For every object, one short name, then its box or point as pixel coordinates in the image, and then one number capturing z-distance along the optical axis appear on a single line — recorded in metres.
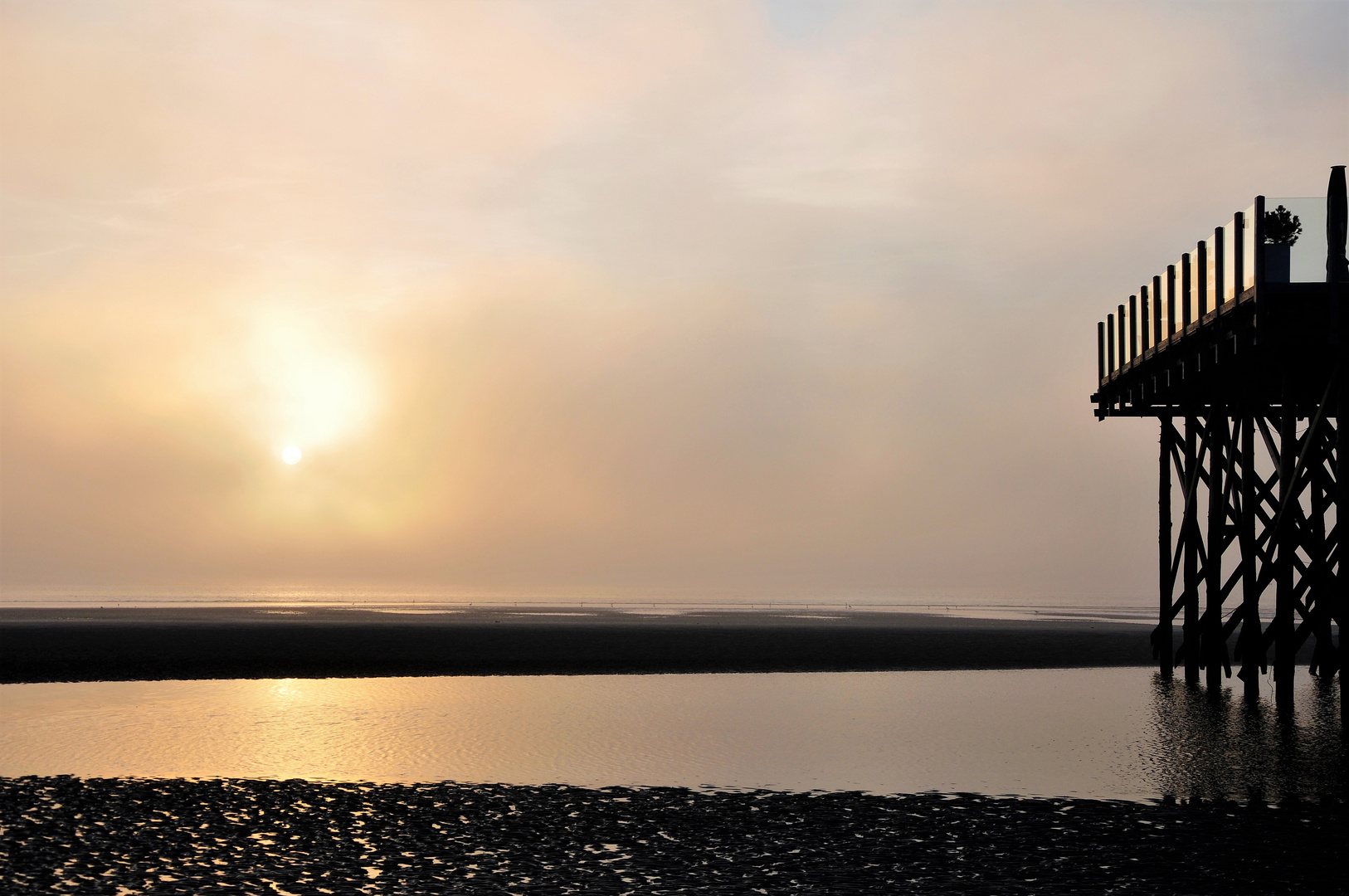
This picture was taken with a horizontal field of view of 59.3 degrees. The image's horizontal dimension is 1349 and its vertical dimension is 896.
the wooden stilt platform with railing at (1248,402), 21.36
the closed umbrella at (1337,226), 20.64
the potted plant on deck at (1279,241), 21.62
